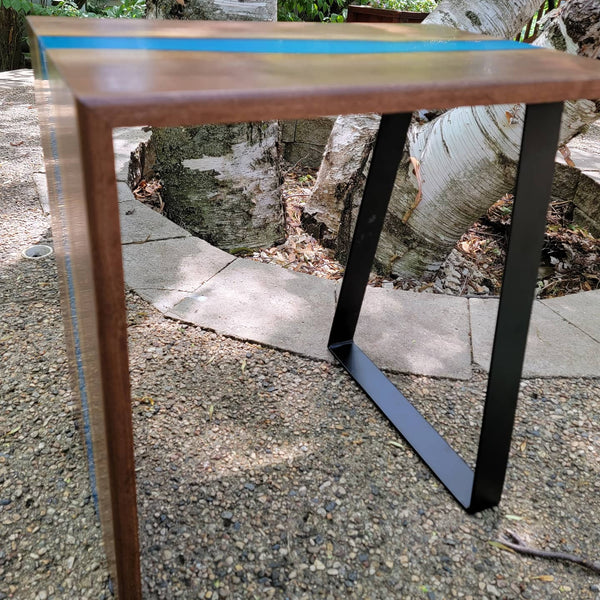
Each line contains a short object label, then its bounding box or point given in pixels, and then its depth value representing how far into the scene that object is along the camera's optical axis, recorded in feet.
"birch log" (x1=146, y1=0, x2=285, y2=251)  8.71
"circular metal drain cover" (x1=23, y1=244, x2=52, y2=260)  8.71
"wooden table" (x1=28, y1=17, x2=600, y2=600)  2.53
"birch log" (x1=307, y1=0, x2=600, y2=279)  7.67
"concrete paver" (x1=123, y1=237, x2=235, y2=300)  7.77
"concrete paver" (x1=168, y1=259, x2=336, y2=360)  7.03
